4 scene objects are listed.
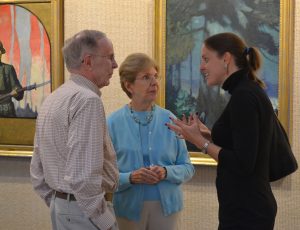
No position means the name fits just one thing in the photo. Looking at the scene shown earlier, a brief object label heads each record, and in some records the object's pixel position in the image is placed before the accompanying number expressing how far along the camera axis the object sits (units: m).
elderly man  1.88
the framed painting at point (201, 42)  3.16
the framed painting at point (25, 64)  3.62
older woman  2.46
